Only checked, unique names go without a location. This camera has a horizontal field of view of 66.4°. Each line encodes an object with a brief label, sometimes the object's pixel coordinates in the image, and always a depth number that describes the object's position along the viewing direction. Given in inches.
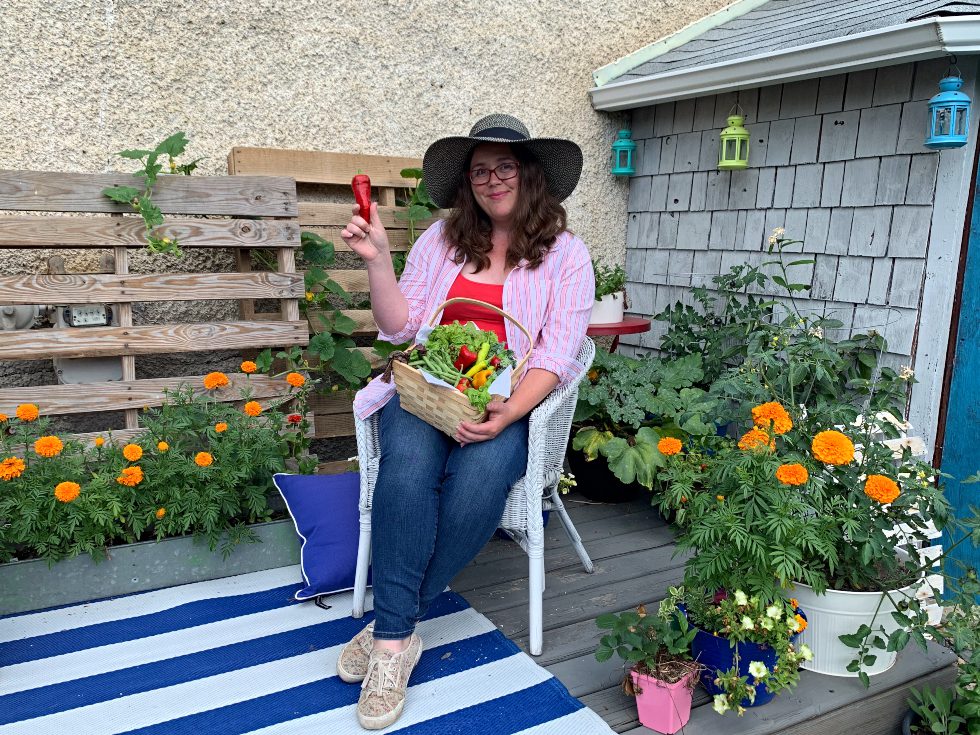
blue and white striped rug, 68.2
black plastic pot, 119.8
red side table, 124.4
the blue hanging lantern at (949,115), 94.9
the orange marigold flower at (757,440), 68.0
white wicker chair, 79.1
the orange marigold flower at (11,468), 79.9
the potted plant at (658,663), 65.2
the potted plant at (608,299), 125.5
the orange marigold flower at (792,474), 62.3
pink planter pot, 64.9
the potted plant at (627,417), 108.5
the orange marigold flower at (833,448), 63.9
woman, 72.0
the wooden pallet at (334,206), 112.1
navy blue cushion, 89.4
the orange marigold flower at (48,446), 82.7
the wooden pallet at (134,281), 92.1
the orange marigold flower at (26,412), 85.1
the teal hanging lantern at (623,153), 145.6
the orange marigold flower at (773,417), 68.0
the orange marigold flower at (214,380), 95.1
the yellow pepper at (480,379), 73.9
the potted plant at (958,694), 65.8
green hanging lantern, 125.1
